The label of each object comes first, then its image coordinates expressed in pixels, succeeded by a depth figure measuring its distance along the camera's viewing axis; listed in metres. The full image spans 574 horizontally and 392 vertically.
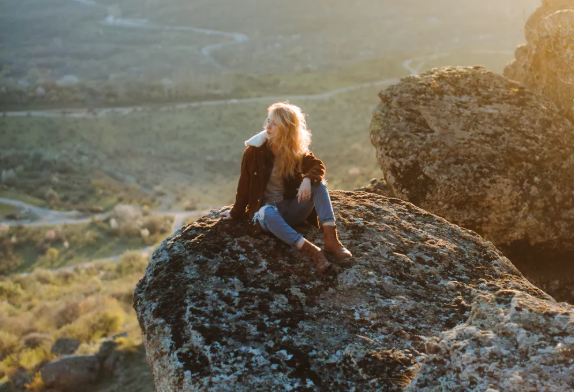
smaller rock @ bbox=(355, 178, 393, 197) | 7.98
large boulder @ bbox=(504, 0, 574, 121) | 7.65
